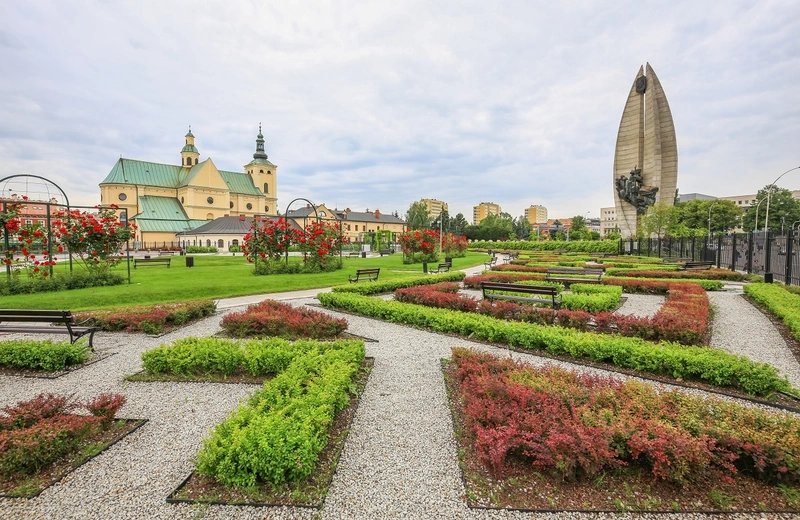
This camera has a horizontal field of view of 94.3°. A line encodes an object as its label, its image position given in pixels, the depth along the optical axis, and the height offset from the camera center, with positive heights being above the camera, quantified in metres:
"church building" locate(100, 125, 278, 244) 65.62 +9.40
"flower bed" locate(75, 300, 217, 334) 8.23 -1.75
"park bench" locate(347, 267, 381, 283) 14.78 -1.31
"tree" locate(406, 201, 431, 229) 87.57 +7.00
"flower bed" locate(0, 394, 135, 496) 3.21 -1.85
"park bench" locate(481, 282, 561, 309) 9.62 -1.38
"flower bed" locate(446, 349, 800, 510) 3.07 -1.79
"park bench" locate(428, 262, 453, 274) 20.34 -1.50
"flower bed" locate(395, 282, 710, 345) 7.15 -1.68
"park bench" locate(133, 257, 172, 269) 23.23 -1.29
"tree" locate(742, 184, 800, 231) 60.91 +4.67
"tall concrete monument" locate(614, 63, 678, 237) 37.78 +9.09
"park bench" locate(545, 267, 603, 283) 15.05 -1.39
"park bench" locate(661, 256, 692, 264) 24.34 -1.37
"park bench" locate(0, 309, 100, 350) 6.45 -1.34
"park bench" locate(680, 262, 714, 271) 19.42 -1.40
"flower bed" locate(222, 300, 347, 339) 7.84 -1.81
